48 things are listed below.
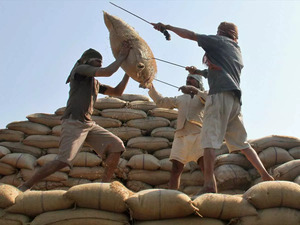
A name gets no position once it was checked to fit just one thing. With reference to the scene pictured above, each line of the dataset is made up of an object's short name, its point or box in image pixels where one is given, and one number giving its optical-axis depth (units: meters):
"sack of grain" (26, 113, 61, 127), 6.86
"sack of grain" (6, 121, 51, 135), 6.68
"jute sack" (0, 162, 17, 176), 6.13
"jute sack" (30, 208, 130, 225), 3.29
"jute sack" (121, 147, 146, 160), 6.41
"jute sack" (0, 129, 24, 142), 6.66
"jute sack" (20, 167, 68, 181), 5.99
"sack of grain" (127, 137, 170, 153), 6.46
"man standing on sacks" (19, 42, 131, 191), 4.41
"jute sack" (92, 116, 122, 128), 6.69
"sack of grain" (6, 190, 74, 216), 3.46
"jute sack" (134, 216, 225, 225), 3.23
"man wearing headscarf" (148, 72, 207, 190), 5.22
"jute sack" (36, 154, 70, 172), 6.17
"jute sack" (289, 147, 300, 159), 5.88
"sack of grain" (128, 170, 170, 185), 6.02
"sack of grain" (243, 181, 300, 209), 3.30
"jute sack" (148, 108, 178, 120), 6.94
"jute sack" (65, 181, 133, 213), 3.35
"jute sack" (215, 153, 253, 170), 5.95
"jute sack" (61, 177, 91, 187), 6.01
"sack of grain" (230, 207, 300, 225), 3.20
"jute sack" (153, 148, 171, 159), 6.38
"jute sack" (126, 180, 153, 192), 5.95
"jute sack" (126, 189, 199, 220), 3.24
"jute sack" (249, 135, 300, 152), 6.00
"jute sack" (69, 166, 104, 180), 6.09
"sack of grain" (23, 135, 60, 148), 6.53
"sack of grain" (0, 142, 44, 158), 6.48
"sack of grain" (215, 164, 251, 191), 5.66
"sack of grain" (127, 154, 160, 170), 6.02
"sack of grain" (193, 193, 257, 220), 3.28
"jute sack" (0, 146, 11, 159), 6.27
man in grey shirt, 3.98
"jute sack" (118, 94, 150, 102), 7.47
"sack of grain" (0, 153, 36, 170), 6.11
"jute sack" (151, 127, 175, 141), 6.60
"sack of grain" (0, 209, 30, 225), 3.46
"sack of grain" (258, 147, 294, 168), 5.77
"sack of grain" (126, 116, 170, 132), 6.76
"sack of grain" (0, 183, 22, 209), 3.56
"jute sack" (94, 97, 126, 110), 7.02
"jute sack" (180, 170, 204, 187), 5.96
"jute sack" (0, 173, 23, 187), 6.06
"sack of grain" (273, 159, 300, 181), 5.07
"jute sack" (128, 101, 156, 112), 7.10
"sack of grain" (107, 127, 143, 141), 6.62
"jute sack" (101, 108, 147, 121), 6.80
